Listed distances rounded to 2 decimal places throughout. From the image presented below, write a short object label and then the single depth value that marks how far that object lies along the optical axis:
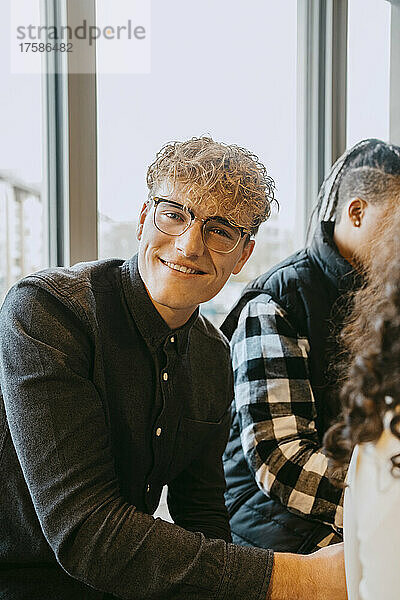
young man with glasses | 1.22
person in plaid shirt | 1.72
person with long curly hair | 0.73
